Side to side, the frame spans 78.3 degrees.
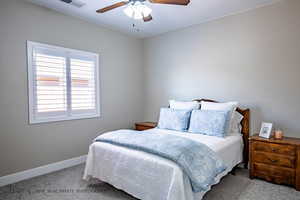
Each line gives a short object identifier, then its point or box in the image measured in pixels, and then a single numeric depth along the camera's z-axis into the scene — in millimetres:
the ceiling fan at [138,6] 2132
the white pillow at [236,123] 3105
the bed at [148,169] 1769
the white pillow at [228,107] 2985
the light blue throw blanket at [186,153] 1791
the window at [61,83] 2885
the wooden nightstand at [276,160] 2404
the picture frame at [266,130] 2713
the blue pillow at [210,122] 2799
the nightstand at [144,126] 3996
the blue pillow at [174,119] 3219
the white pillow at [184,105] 3410
